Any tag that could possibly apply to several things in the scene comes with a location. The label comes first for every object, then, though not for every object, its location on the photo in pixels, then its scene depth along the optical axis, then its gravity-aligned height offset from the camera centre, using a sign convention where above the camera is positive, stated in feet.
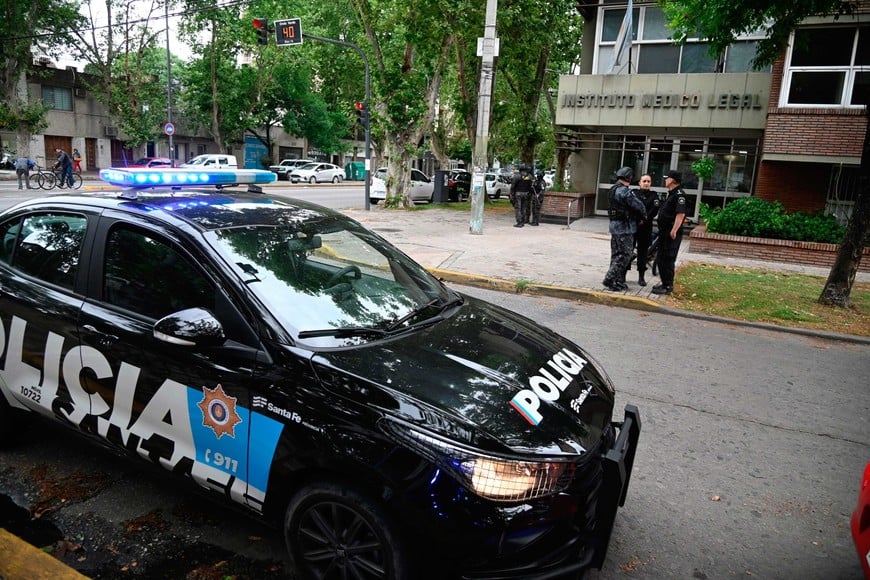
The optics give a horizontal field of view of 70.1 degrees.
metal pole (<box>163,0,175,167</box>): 107.22 +11.68
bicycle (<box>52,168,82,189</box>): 78.99 -3.37
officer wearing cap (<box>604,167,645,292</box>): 28.78 -1.79
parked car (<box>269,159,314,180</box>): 136.46 -0.22
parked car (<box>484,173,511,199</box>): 102.27 -1.21
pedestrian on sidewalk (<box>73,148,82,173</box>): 104.05 -1.18
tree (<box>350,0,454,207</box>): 61.72 +11.04
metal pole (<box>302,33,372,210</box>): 68.44 +4.32
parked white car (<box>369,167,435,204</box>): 81.61 -1.90
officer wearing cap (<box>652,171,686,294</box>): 28.32 -1.79
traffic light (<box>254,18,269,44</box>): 64.44 +13.97
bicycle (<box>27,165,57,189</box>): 77.44 -3.23
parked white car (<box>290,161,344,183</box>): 135.44 -1.19
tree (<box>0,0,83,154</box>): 96.07 +16.52
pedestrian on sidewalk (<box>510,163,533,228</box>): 56.39 -1.06
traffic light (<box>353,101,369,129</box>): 69.46 +6.58
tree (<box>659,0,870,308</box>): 27.58 +8.01
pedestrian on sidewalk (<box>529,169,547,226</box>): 57.26 -1.65
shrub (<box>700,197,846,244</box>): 41.01 -1.91
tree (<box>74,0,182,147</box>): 110.73 +15.38
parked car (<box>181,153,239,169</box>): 119.44 +0.30
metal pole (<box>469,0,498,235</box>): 45.19 +4.71
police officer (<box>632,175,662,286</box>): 30.37 -1.69
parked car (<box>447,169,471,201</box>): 92.17 -1.35
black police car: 7.43 -3.00
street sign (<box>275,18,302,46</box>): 61.31 +13.25
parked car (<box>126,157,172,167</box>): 92.32 -0.60
